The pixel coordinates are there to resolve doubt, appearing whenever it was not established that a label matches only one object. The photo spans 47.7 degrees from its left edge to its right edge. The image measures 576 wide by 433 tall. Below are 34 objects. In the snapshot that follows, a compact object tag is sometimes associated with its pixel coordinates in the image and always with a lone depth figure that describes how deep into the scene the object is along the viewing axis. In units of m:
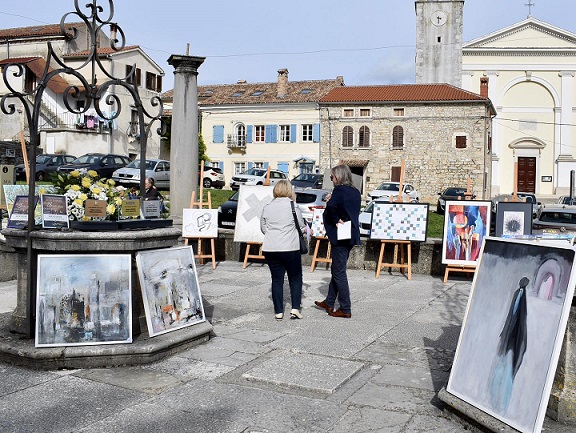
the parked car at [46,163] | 27.25
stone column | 12.66
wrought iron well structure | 5.76
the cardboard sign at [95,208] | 6.06
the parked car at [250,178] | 33.25
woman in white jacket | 7.12
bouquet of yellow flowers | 6.09
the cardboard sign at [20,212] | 6.99
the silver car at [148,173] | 26.45
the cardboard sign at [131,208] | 6.29
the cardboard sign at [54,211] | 5.88
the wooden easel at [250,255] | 11.76
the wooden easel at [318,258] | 11.45
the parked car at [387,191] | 30.72
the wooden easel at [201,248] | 11.57
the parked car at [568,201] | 28.03
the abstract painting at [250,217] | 11.87
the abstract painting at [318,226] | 11.56
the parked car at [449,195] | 30.57
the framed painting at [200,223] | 11.63
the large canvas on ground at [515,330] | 3.63
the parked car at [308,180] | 30.54
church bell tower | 51.16
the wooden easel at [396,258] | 10.74
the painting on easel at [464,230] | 10.45
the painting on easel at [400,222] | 10.88
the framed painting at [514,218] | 10.35
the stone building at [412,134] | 40.91
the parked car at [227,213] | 17.44
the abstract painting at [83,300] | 5.38
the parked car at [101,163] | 27.77
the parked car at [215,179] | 34.69
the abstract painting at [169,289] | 5.74
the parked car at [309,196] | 18.58
